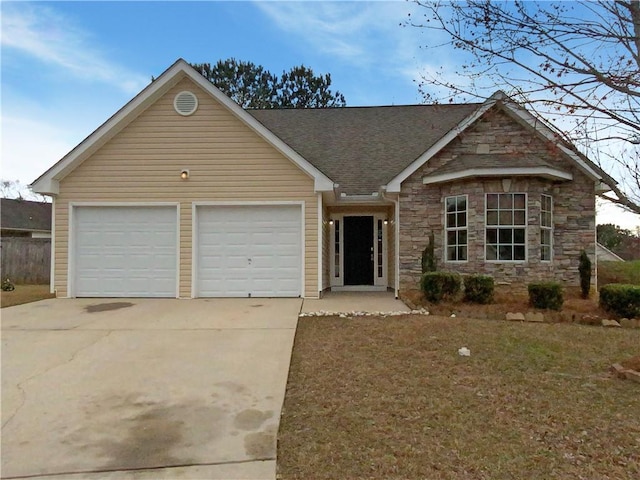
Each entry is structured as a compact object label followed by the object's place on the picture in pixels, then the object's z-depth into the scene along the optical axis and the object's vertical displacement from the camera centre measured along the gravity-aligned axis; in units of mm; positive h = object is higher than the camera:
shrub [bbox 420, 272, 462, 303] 8773 -788
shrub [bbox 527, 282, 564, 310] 8320 -928
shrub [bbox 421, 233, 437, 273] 9996 -256
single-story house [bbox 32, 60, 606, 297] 10094 +990
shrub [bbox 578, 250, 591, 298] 9898 -622
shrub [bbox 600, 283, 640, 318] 7648 -945
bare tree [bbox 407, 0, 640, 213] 4480 +2194
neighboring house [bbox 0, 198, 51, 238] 26656 +1744
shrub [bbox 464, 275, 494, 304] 8859 -864
